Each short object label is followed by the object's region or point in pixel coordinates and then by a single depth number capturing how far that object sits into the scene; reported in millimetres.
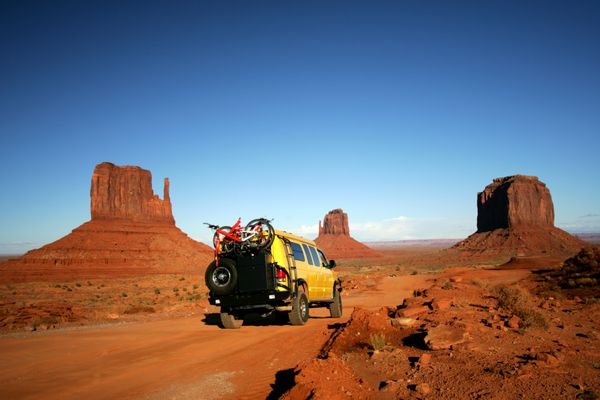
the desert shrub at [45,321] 15210
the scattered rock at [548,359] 5211
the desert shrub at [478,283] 18070
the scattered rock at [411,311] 9297
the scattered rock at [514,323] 7572
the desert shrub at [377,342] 6703
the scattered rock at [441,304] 9813
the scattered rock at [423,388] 4625
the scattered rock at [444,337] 6352
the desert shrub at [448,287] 13864
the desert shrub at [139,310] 20156
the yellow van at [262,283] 10156
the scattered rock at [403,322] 8109
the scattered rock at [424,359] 5667
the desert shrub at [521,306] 7605
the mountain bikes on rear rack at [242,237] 10250
